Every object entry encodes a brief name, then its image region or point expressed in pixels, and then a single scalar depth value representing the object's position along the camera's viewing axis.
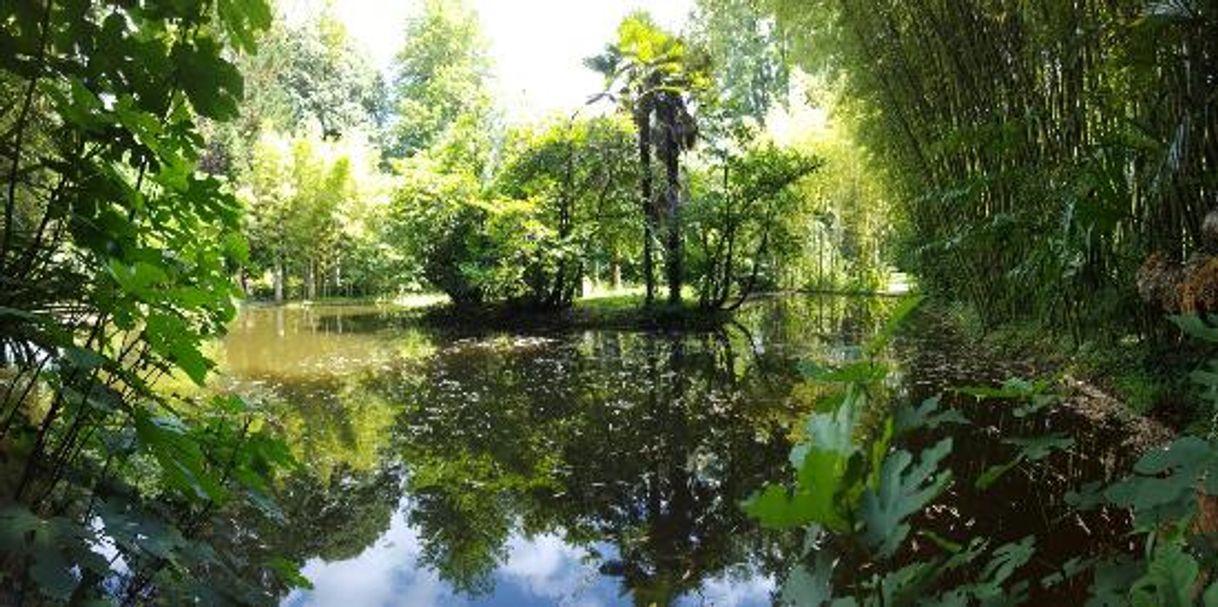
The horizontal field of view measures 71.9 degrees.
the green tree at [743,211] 14.27
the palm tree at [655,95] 14.32
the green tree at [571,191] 15.38
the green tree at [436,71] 31.64
